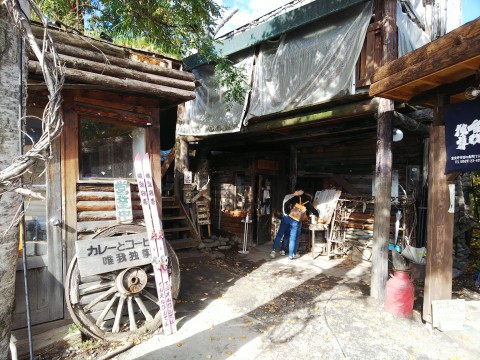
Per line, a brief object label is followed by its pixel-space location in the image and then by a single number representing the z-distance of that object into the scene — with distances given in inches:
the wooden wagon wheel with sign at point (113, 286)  160.7
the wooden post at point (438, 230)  186.9
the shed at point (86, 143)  163.3
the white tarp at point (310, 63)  249.3
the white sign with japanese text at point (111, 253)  161.0
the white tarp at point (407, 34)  250.4
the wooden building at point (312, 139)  248.5
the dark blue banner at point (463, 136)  166.2
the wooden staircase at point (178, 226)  349.1
